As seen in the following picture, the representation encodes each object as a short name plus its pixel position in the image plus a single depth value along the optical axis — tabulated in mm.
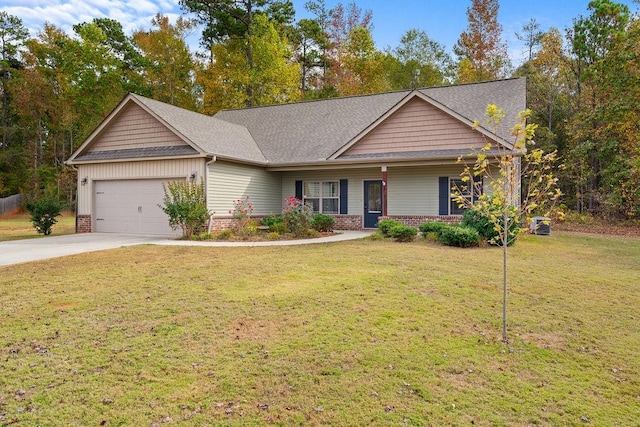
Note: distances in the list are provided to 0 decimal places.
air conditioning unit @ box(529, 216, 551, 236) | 15351
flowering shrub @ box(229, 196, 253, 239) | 14422
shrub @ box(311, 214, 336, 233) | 15180
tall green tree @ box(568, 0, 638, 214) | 21266
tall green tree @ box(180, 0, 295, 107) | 30375
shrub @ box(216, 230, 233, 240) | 13906
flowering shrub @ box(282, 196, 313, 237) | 14141
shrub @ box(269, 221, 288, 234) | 14516
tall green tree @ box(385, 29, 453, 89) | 35281
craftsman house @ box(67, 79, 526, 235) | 15258
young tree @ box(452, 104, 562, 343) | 4719
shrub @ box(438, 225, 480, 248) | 11250
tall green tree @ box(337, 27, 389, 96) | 31531
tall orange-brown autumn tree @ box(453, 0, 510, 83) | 30594
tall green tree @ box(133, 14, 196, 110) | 34956
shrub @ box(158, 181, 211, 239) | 13672
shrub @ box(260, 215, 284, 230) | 15339
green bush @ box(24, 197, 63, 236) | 15383
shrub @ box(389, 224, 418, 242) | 12422
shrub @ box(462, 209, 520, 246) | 11703
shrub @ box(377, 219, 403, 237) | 12914
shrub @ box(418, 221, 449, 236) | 12578
